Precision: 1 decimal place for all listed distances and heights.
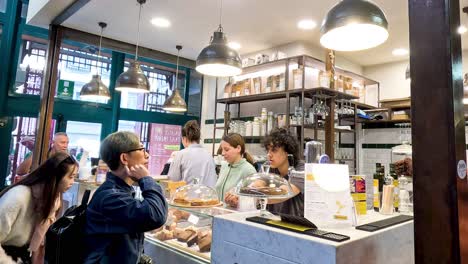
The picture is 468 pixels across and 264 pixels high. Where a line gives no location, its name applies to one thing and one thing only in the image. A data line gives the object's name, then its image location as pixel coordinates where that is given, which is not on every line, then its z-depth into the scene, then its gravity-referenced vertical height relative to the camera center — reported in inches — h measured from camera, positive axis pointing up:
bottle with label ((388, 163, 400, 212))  71.5 -7.0
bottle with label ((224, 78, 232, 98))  226.5 +48.0
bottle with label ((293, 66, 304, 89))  186.2 +48.2
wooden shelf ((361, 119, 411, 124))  206.2 +29.0
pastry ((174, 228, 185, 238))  79.7 -19.2
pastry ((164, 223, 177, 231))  82.0 -18.6
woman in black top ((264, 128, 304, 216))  90.4 +2.9
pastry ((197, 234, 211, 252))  69.6 -19.3
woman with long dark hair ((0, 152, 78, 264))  72.2 -14.1
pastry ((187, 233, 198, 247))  75.2 -19.9
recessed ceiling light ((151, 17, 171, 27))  181.2 +76.1
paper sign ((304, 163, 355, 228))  51.4 -5.8
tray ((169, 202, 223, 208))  73.7 -11.6
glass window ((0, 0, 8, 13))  211.1 +93.3
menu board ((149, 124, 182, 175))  266.4 +8.8
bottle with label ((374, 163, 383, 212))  73.2 -6.4
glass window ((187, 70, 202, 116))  277.0 +53.5
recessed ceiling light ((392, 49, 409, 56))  209.7 +74.8
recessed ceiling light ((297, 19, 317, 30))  172.6 +75.0
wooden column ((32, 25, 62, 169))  195.2 +31.5
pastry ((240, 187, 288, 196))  57.6 -5.8
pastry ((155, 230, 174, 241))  80.2 -20.4
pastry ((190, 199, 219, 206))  74.8 -11.0
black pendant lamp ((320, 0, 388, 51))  68.2 +32.1
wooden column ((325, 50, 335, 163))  177.9 +24.9
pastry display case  69.8 -19.9
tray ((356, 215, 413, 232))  51.6 -10.4
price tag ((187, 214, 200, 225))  77.6 -15.6
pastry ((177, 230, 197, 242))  77.0 -19.4
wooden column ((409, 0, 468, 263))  38.5 +3.9
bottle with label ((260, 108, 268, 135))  203.5 +23.3
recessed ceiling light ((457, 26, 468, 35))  165.2 +72.9
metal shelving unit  181.2 +39.8
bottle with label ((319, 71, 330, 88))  179.3 +45.9
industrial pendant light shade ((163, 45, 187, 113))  203.9 +32.7
